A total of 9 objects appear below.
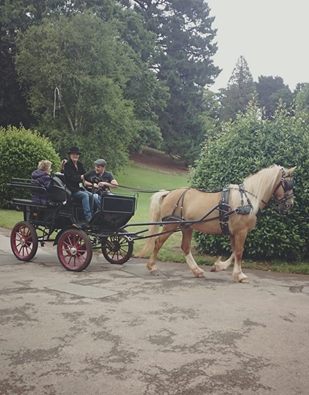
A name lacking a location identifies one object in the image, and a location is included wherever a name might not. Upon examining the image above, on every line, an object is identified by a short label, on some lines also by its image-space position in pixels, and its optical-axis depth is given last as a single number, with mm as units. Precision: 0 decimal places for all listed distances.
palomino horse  7418
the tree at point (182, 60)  48969
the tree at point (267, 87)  78350
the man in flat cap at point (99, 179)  8320
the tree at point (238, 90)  61156
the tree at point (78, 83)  28953
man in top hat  8226
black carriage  7855
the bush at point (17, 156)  17516
